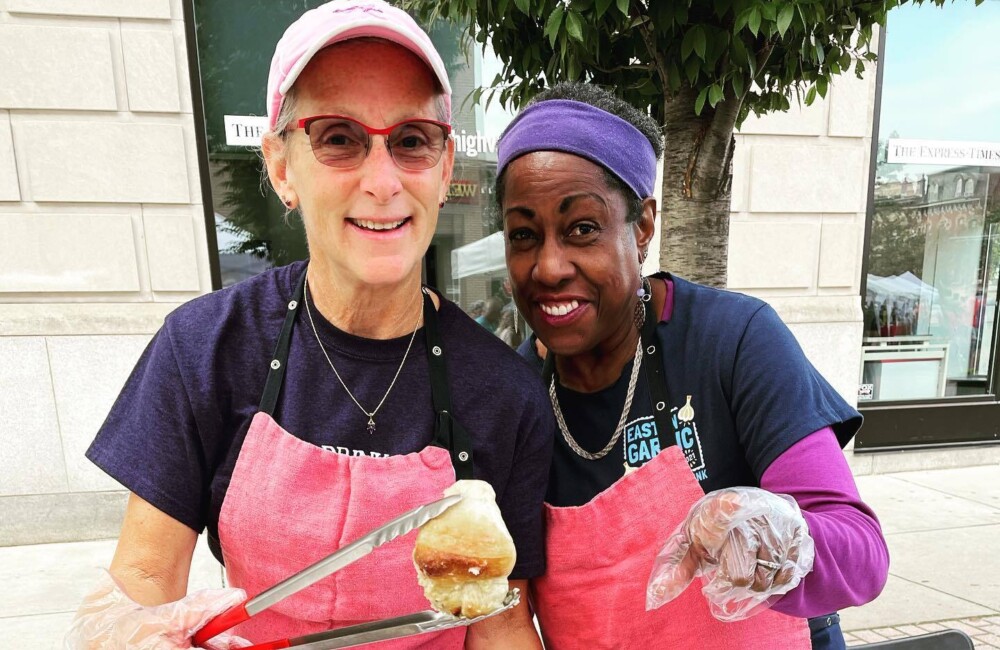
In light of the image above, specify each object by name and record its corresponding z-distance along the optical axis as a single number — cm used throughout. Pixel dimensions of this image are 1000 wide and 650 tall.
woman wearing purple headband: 127
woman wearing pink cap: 118
